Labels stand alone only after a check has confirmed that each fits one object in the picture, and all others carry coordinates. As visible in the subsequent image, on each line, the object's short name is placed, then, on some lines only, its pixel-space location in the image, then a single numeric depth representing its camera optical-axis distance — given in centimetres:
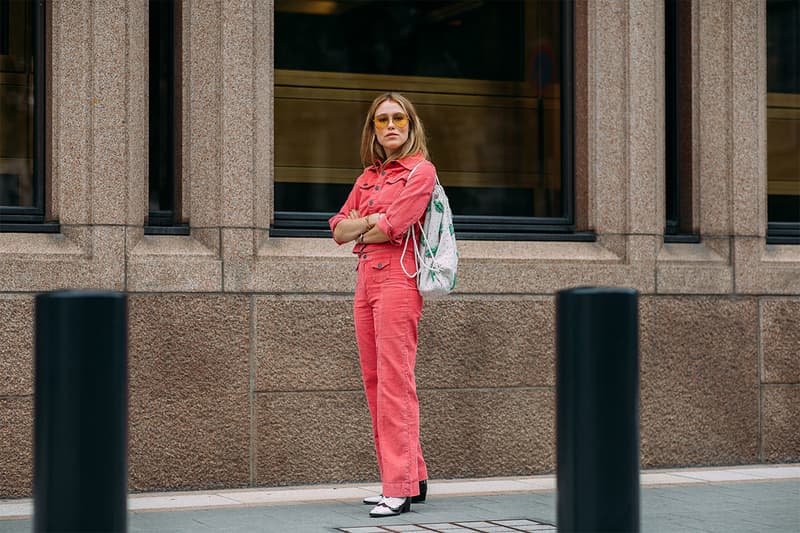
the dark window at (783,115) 934
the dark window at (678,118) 896
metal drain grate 585
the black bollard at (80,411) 339
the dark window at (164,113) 782
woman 630
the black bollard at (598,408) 358
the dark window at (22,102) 750
